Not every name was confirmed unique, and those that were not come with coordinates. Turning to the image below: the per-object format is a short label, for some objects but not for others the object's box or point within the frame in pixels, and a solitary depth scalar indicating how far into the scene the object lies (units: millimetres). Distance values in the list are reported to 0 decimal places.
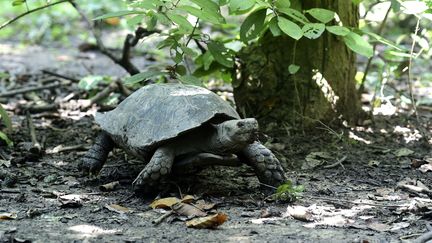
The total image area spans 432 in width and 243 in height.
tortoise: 7672
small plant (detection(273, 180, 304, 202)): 7598
